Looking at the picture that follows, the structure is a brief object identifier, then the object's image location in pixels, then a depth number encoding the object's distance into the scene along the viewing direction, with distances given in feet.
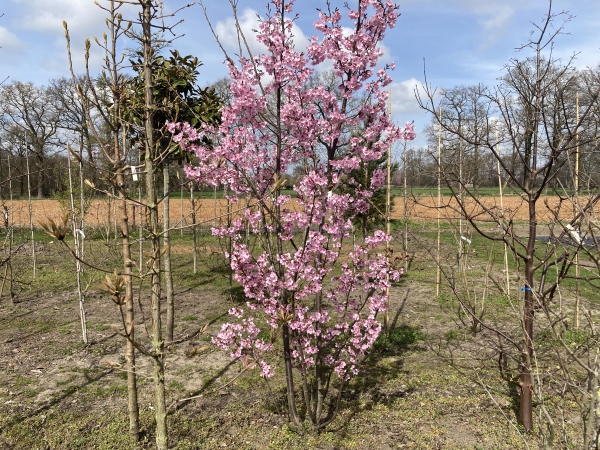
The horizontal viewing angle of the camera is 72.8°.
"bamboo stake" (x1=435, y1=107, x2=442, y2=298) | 24.81
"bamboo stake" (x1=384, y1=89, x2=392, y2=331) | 16.05
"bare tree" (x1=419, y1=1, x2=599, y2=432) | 9.14
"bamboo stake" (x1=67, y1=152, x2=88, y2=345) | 16.41
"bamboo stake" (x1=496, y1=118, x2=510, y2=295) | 18.90
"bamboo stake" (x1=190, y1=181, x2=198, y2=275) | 29.70
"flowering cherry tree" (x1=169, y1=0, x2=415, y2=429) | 10.40
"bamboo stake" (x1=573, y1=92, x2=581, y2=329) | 16.68
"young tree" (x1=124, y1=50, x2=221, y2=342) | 15.80
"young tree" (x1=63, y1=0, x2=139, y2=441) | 7.17
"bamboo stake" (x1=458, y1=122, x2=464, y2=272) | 17.05
